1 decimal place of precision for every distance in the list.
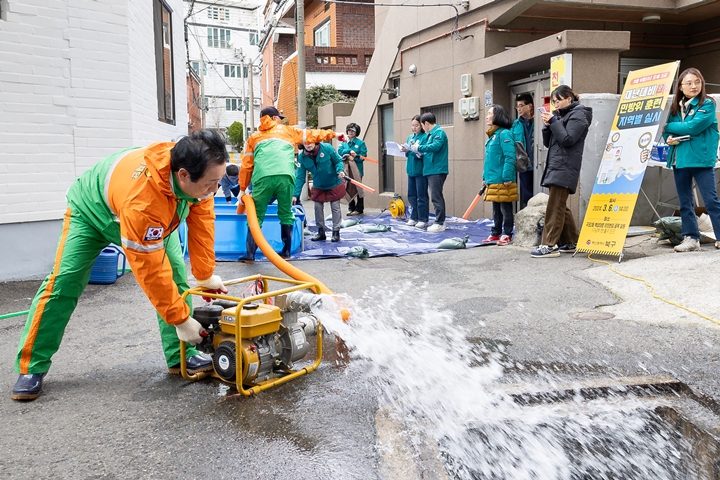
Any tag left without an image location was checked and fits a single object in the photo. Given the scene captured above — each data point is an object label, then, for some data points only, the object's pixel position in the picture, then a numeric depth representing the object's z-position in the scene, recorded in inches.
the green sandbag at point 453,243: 358.0
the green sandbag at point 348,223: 480.4
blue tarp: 354.0
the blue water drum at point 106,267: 273.0
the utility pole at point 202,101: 1676.9
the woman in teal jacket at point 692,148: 268.8
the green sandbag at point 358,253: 339.9
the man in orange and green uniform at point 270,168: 303.0
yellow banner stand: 278.1
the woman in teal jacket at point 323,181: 393.1
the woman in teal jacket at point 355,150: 563.5
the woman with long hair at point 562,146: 286.8
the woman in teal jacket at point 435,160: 417.1
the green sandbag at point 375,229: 439.5
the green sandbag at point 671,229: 297.9
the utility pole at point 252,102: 1543.1
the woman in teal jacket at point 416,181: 441.9
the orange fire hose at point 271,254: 158.9
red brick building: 1096.2
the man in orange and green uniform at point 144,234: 127.6
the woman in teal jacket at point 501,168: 349.1
